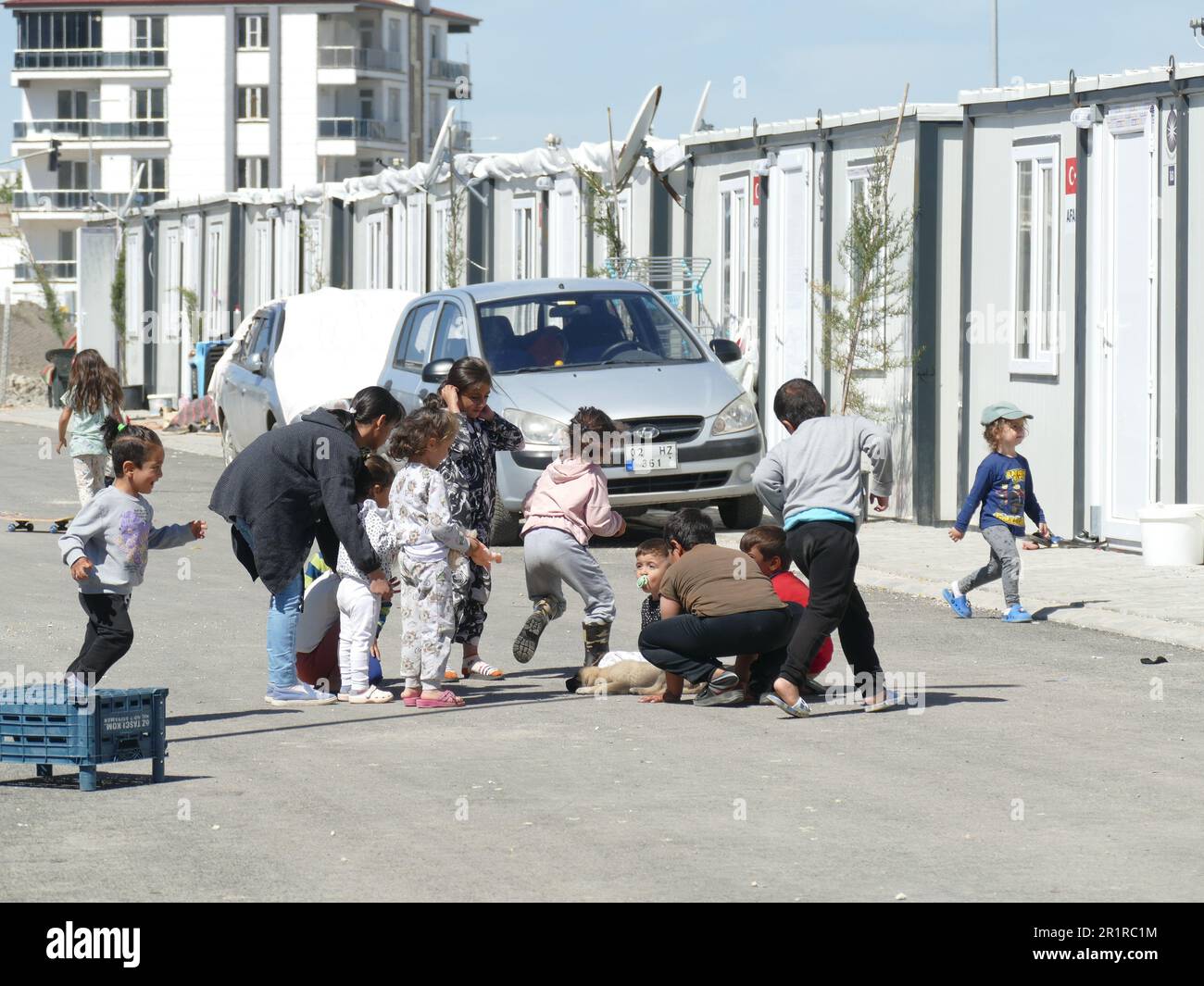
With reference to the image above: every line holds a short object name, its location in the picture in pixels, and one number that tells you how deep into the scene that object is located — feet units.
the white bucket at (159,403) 133.28
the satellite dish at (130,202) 150.55
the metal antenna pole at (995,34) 128.82
